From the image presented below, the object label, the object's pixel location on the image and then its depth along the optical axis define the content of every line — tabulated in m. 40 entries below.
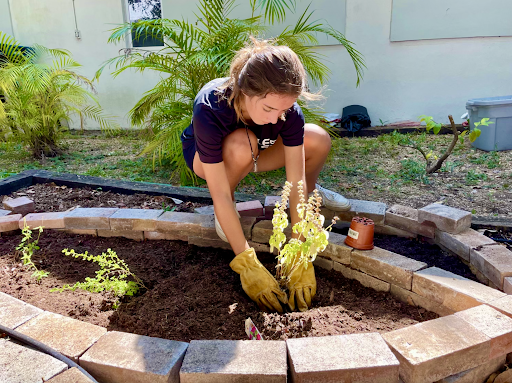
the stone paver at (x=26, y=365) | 1.26
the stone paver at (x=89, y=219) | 2.45
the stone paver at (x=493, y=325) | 1.39
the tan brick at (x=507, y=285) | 1.66
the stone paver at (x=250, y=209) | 2.48
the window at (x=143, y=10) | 6.68
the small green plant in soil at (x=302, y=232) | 1.60
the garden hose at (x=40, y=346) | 1.30
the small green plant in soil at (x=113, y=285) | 1.76
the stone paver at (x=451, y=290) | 1.57
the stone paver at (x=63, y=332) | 1.37
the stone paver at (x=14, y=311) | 1.50
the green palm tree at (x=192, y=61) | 3.44
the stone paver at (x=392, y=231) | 2.38
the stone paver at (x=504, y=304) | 1.48
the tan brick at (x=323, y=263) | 2.09
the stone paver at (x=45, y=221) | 2.49
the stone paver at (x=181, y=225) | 2.34
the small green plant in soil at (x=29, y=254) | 1.96
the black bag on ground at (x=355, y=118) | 5.92
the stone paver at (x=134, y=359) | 1.27
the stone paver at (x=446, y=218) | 2.13
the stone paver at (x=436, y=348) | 1.27
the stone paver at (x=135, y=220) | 2.39
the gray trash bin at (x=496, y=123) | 4.52
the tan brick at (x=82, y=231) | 2.48
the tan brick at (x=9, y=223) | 2.51
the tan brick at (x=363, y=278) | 1.88
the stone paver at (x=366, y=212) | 2.43
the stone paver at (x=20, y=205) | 2.78
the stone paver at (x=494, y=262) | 1.73
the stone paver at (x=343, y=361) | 1.24
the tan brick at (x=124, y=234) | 2.44
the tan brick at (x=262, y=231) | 2.25
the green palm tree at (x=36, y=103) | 4.35
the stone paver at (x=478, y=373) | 1.36
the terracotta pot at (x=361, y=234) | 1.94
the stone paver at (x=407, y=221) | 2.28
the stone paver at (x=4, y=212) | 2.67
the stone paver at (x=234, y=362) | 1.23
